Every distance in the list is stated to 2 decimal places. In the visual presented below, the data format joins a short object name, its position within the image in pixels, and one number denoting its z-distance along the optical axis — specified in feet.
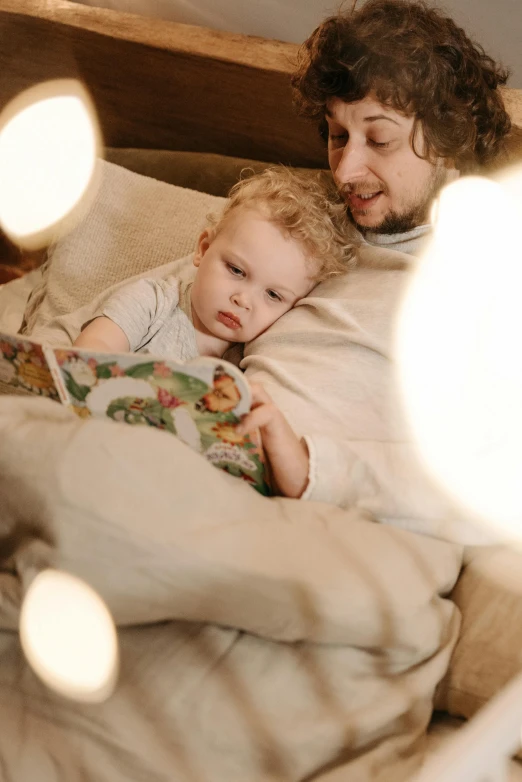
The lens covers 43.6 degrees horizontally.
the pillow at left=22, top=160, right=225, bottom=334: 5.11
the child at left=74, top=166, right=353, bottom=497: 3.84
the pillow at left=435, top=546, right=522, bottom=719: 2.68
